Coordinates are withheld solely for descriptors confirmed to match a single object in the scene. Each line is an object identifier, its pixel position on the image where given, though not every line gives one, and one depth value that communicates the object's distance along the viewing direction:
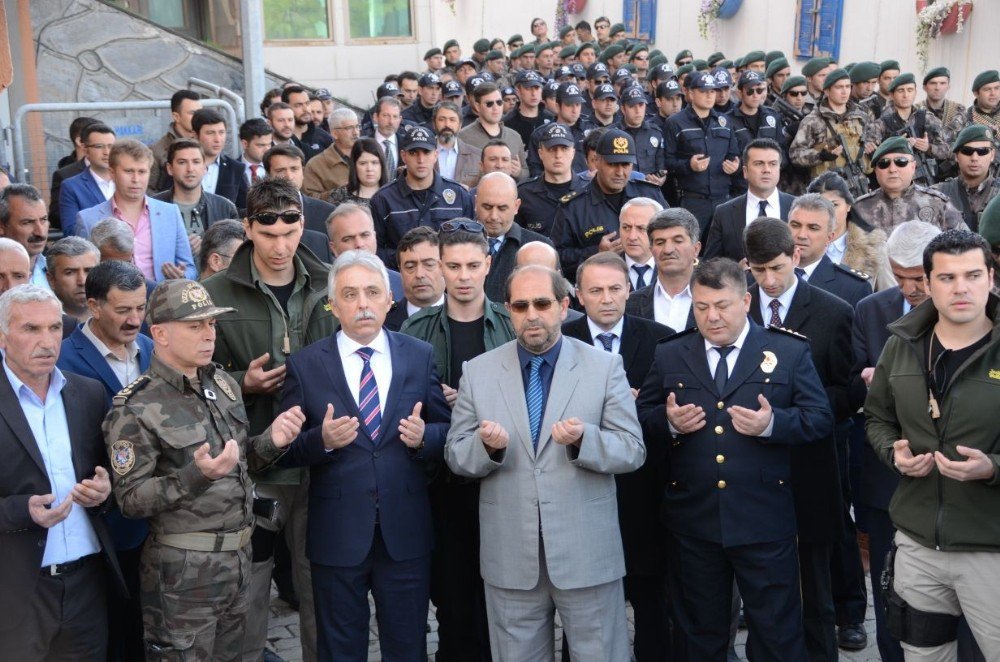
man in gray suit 4.52
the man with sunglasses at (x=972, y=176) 8.09
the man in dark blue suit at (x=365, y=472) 4.68
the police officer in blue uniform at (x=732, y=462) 4.71
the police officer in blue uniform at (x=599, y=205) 7.76
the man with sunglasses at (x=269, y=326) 5.13
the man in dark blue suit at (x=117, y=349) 4.88
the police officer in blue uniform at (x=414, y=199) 7.97
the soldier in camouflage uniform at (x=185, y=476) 4.33
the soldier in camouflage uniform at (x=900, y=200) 7.39
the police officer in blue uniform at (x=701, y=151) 10.72
